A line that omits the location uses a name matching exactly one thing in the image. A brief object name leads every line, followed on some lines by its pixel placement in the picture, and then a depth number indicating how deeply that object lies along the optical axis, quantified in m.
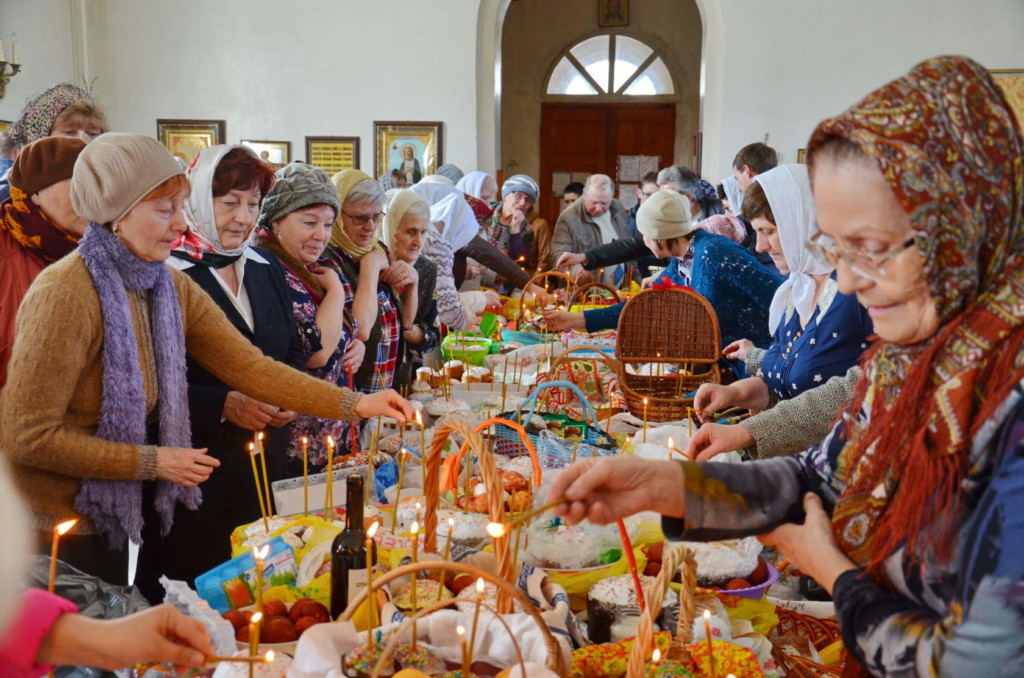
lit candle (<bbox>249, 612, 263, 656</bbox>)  1.14
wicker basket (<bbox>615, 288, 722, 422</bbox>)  3.56
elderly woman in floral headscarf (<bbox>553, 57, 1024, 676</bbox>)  0.86
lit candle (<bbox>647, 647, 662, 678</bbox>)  1.12
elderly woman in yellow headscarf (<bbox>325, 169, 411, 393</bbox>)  3.20
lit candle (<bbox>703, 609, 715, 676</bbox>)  1.20
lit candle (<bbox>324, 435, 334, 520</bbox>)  1.90
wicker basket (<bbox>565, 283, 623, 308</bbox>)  5.25
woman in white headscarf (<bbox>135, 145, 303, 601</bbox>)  2.28
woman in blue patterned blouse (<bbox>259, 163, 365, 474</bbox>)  2.68
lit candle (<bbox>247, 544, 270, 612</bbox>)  1.24
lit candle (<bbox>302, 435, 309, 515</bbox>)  1.91
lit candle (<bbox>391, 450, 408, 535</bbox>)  1.88
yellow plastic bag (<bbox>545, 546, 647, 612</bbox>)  1.67
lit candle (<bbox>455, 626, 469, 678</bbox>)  1.09
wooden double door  13.05
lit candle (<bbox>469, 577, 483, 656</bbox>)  1.17
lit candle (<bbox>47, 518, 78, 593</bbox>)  1.09
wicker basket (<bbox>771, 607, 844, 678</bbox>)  1.72
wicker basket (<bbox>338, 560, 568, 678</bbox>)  1.05
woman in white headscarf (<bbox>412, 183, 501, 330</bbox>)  4.29
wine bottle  1.52
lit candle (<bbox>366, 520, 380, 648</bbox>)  1.20
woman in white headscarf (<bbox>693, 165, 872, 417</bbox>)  2.25
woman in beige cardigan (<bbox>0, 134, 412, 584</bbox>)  1.79
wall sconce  7.57
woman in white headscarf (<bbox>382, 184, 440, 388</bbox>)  3.69
